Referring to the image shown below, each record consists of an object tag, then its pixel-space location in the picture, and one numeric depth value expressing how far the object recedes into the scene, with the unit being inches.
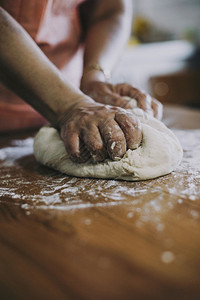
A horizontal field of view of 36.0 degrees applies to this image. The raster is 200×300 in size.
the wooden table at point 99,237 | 16.0
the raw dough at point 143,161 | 30.4
